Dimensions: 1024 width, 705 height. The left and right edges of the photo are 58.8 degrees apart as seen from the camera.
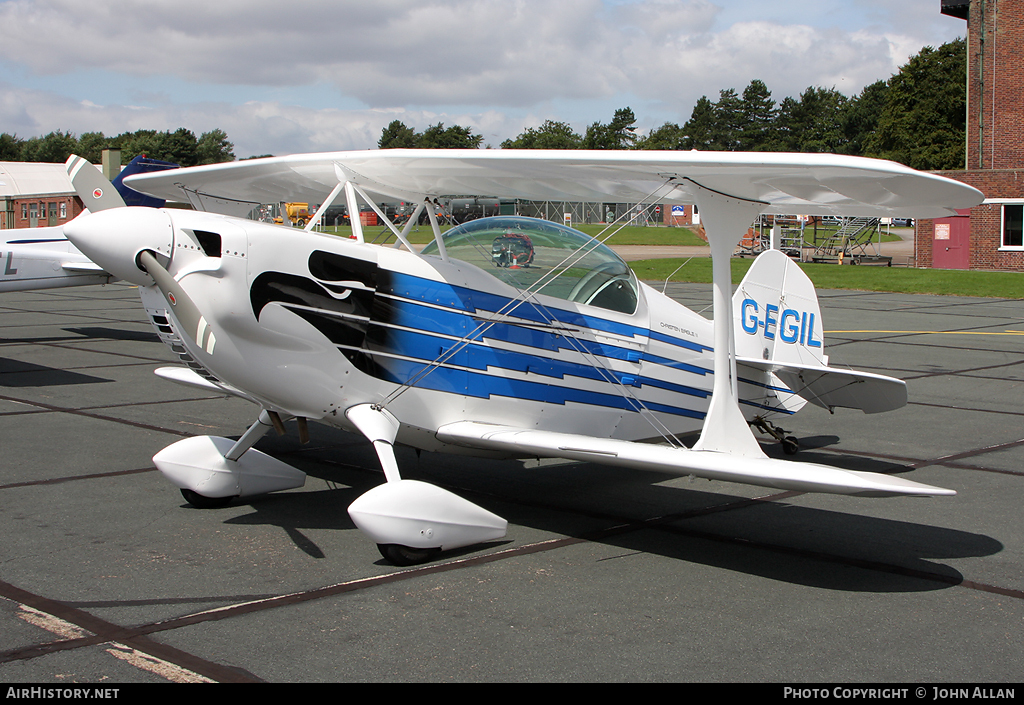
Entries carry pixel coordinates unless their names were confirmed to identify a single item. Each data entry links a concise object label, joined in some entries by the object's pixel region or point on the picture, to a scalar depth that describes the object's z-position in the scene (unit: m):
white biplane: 4.98
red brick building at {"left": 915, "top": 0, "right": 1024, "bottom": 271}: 35.00
